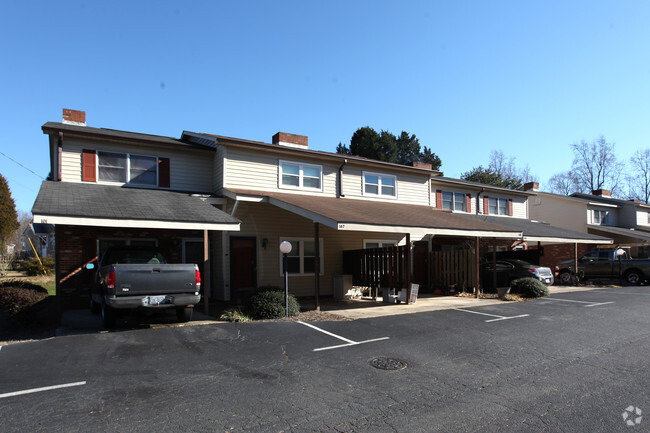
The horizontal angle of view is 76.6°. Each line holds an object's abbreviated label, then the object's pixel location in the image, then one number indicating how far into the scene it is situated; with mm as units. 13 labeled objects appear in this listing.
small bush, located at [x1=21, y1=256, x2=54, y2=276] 21439
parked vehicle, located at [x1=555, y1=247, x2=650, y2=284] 19922
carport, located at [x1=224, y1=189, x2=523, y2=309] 11414
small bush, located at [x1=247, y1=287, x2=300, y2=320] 10195
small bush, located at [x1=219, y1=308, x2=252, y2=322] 9789
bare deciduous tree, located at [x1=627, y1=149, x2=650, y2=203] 53188
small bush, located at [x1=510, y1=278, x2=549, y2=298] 14516
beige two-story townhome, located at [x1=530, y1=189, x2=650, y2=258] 29047
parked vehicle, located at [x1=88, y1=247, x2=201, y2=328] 8055
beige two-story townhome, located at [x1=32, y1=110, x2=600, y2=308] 11195
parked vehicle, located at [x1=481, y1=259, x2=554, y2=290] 17344
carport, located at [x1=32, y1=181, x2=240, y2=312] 9312
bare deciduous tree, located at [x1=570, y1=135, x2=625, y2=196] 52803
